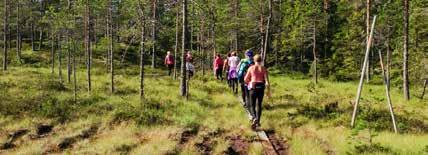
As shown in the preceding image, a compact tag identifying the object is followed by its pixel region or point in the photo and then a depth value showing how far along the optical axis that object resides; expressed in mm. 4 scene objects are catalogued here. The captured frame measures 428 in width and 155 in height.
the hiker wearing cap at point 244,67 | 16125
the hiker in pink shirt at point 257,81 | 13508
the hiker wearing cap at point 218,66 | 27312
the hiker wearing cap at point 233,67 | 21828
